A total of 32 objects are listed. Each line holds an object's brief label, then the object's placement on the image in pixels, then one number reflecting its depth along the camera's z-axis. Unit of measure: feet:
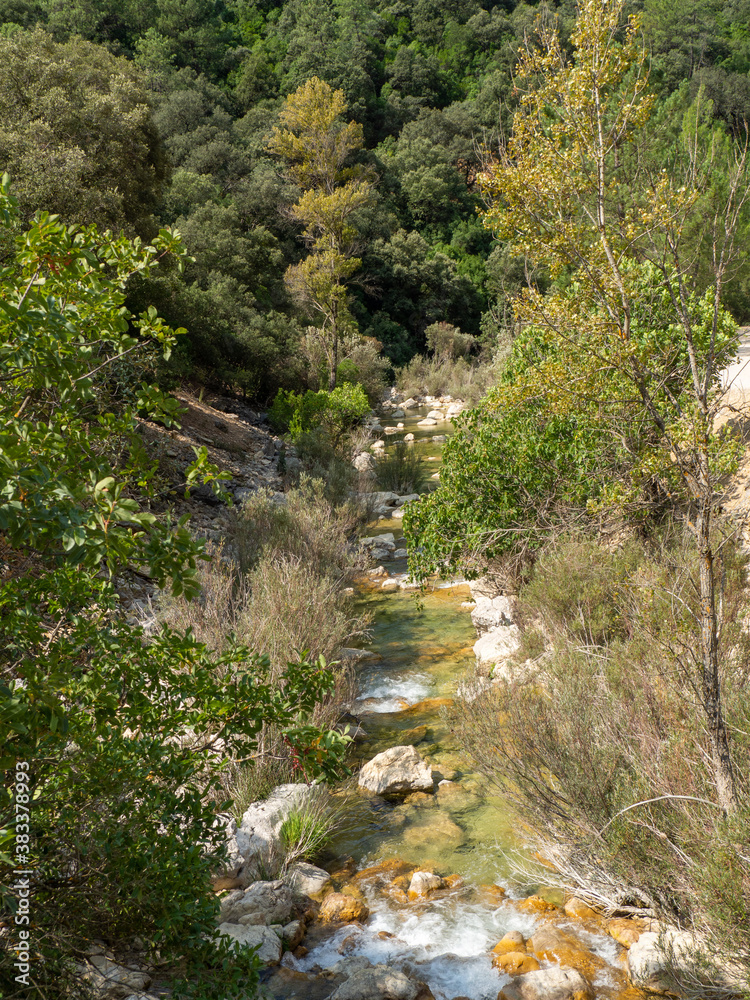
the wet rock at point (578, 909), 12.34
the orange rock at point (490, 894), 13.23
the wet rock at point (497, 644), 21.48
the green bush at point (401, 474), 47.47
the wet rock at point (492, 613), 24.53
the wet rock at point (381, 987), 10.39
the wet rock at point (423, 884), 13.57
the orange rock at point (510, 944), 11.81
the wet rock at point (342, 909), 13.00
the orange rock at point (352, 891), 13.56
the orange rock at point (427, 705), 20.72
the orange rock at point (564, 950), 11.18
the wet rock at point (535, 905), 12.78
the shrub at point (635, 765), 9.18
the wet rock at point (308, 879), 13.67
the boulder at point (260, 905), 12.27
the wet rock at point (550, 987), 10.54
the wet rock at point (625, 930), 11.41
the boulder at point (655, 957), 10.12
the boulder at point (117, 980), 8.87
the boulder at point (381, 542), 35.63
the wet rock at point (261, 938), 11.47
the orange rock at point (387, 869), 14.32
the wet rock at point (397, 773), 17.04
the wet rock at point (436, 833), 15.23
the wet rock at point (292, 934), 12.19
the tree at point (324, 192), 64.54
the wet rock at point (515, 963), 11.39
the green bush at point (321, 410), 52.18
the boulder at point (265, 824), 13.67
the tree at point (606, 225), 10.11
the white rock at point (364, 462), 50.16
